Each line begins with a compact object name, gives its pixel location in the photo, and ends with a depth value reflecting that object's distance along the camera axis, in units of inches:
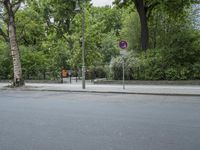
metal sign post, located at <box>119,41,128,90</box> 603.9
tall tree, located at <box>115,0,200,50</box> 812.0
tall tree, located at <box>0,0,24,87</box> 724.7
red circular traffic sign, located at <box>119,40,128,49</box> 603.9
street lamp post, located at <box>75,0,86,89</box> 637.9
